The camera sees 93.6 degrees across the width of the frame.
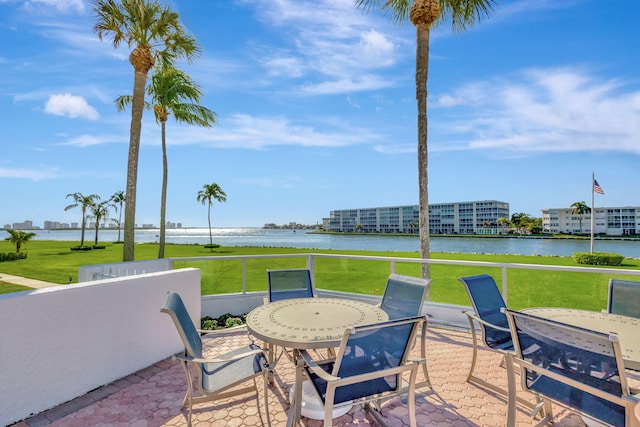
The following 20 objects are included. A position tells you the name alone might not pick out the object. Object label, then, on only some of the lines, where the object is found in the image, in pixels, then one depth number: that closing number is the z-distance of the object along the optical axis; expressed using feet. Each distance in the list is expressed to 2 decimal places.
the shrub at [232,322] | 16.35
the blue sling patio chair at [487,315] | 9.46
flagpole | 66.08
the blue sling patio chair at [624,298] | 9.57
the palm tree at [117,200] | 169.48
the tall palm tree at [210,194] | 133.90
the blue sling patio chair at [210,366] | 6.99
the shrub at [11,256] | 79.00
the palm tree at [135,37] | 24.85
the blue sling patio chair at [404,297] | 9.79
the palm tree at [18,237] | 84.43
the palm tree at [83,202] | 143.95
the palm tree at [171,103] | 40.81
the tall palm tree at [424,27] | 20.57
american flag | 58.60
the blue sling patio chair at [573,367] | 5.01
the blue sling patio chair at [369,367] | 5.71
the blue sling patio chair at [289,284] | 13.12
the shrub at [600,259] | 65.87
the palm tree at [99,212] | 149.89
